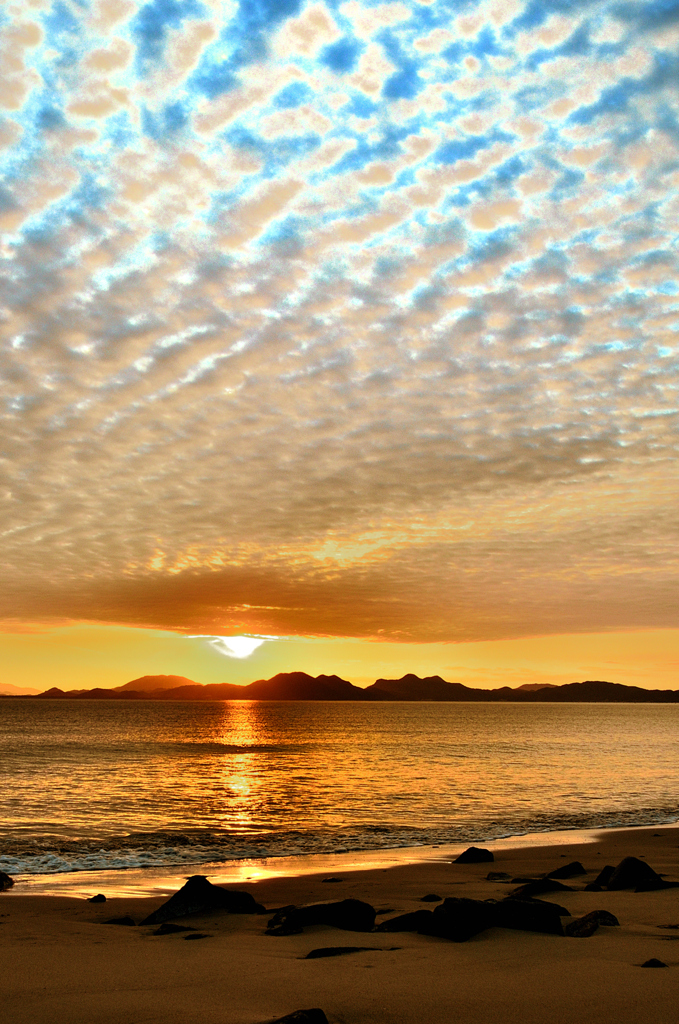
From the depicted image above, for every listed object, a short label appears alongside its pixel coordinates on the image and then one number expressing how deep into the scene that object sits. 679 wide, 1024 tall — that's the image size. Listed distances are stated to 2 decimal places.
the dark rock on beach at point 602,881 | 17.34
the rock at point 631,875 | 17.33
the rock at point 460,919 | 11.36
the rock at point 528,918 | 11.46
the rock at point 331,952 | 10.32
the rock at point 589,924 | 11.63
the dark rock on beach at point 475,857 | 22.64
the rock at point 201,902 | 14.48
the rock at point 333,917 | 12.55
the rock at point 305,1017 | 6.85
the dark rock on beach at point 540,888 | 16.69
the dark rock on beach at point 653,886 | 16.91
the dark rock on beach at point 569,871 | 19.47
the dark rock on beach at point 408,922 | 12.16
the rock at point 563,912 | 13.32
